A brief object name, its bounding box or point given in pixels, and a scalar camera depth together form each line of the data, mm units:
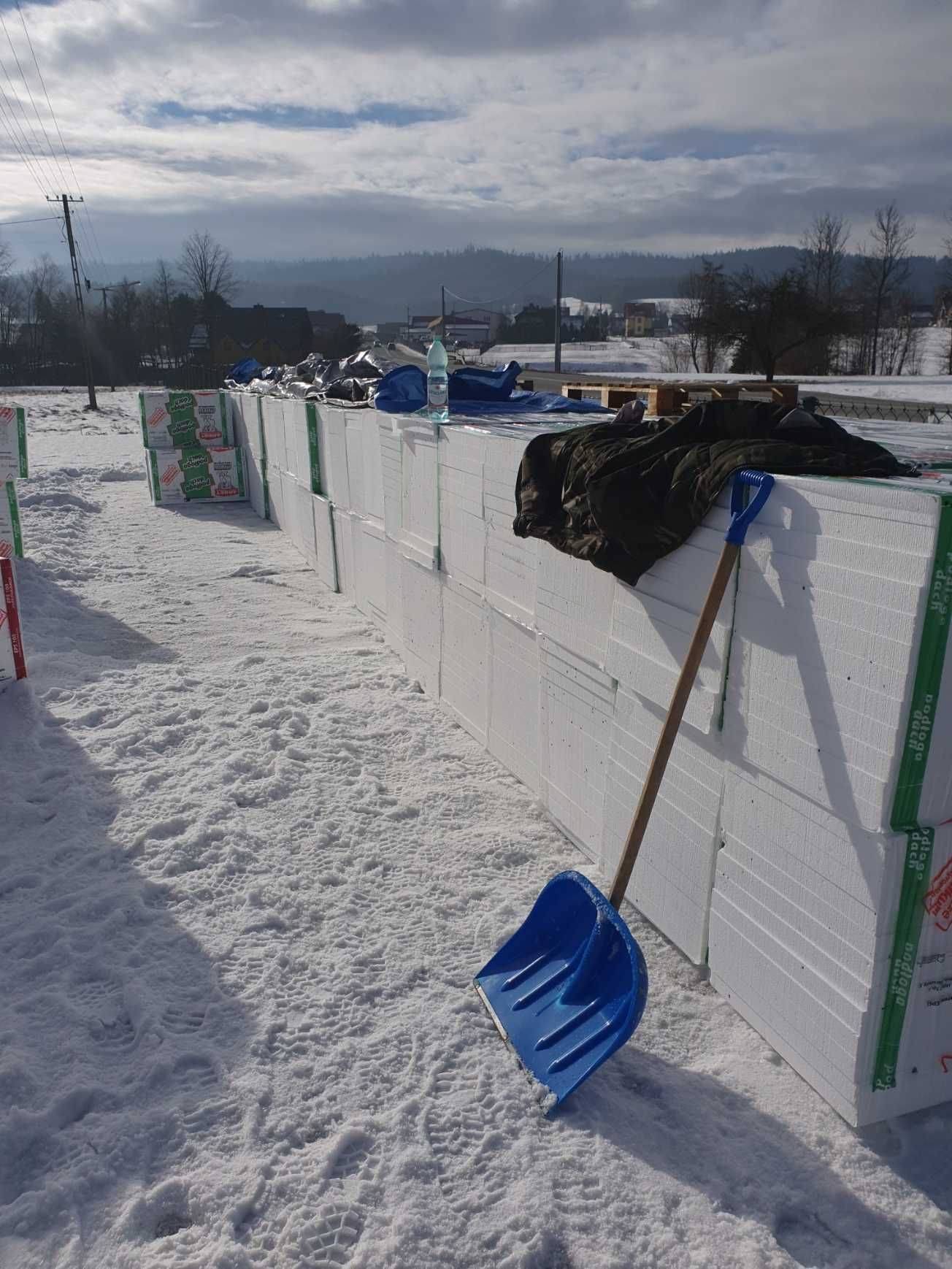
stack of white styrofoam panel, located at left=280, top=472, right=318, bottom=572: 9477
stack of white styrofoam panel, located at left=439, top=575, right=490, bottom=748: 4973
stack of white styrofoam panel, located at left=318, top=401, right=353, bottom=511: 7676
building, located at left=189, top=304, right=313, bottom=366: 56875
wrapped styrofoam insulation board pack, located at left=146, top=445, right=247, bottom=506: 13594
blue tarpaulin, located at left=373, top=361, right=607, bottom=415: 6355
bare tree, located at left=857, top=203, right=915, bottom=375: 39312
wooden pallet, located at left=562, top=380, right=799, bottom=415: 5129
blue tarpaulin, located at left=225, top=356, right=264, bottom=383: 17297
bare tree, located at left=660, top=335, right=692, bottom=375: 48272
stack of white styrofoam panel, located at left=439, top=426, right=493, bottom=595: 4707
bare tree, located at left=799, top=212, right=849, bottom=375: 37906
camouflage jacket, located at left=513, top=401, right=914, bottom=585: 2648
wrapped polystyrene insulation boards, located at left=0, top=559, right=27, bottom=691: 5582
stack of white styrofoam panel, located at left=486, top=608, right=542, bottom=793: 4387
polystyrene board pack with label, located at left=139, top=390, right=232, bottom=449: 13617
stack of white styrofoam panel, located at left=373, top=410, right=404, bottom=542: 6066
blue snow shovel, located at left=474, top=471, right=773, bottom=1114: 2576
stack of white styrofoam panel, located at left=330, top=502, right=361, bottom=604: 7883
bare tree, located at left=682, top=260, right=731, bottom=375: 31844
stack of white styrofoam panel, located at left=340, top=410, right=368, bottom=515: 7031
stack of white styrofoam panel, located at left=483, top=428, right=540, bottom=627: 4219
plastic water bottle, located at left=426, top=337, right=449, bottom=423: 5770
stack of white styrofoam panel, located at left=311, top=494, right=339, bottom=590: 8531
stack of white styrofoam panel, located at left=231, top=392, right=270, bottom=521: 12445
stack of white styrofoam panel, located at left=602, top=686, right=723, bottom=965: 2957
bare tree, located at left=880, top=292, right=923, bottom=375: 42812
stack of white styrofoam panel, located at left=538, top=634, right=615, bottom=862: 3730
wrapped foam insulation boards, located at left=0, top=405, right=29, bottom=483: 8414
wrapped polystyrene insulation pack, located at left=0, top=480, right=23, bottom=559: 8547
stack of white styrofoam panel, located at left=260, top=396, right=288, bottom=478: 10617
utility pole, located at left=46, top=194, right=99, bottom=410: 32969
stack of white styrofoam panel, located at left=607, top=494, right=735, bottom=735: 2793
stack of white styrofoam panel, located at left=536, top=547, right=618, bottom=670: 3551
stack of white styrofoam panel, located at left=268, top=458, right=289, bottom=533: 11227
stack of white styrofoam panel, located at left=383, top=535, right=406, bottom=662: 6402
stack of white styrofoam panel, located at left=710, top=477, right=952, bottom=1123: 2152
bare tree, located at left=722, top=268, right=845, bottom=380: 30203
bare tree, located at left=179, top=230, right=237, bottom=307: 60812
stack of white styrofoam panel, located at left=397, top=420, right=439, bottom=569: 5430
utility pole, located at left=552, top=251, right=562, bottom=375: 34562
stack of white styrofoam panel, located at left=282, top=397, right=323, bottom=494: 8781
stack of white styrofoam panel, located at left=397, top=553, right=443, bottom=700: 5672
